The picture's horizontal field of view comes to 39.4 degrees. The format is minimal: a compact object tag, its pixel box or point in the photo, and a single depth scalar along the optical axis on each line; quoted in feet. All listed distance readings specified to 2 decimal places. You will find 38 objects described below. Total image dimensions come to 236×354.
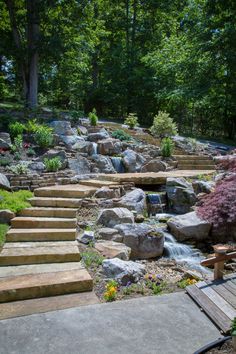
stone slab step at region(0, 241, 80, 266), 13.96
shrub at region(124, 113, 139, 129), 40.98
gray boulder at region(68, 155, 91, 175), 26.91
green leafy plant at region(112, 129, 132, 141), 34.42
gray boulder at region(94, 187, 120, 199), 21.66
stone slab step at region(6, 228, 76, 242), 15.98
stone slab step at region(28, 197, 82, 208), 19.69
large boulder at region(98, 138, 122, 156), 30.32
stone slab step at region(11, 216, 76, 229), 17.12
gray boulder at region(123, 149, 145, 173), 29.89
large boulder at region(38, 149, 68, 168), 25.98
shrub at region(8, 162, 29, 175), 22.53
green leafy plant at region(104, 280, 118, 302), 11.64
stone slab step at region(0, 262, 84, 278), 13.03
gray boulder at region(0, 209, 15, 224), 17.35
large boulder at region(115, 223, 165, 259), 16.92
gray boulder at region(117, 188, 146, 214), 20.95
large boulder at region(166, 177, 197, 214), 23.50
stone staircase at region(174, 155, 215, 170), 33.12
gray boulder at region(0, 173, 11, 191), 20.30
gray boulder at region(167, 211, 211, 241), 19.51
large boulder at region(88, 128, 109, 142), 32.09
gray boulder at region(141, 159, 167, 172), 30.27
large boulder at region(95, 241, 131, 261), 15.07
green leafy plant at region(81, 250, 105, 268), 14.19
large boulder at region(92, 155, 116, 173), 28.45
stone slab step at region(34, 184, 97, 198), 21.06
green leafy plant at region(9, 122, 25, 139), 27.86
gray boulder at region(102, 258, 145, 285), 13.03
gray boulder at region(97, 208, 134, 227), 18.52
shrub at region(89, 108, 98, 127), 35.83
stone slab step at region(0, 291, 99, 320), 10.68
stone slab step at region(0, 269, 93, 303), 11.56
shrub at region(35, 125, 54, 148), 27.58
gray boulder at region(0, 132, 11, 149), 25.91
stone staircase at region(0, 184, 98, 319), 11.53
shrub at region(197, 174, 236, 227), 19.72
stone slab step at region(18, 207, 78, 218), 18.37
